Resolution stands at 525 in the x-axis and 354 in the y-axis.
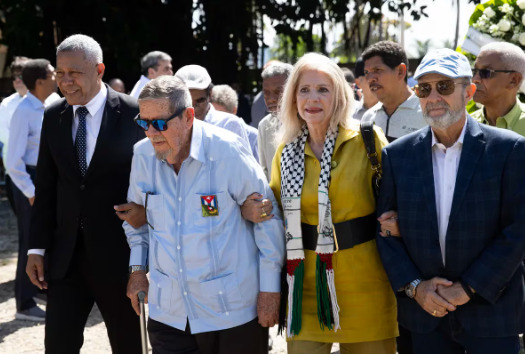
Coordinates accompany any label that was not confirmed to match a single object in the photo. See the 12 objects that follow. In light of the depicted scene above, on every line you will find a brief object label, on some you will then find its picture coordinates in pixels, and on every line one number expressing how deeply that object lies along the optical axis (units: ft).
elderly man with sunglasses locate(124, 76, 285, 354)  11.95
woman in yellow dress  12.02
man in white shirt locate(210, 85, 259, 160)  23.02
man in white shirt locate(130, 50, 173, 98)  28.35
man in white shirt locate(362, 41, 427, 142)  17.02
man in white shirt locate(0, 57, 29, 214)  27.07
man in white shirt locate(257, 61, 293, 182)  19.38
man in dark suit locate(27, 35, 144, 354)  14.07
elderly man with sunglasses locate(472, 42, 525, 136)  14.97
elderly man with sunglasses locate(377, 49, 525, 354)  10.68
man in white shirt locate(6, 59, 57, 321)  23.48
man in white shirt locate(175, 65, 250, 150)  18.63
